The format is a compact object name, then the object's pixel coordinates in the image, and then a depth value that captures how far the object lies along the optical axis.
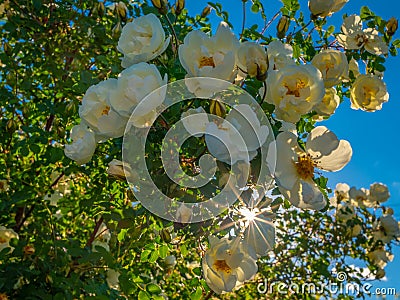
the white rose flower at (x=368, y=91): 1.00
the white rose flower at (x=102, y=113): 0.75
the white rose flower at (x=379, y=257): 2.76
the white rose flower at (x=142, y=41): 0.79
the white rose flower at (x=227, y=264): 0.76
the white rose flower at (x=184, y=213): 0.84
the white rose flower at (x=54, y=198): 2.06
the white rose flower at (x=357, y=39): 1.09
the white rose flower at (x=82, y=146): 0.83
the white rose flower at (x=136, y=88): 0.71
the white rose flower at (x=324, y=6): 0.93
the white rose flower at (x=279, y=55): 0.81
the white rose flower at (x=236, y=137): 0.68
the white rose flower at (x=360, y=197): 2.91
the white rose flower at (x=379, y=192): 2.86
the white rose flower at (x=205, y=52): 0.72
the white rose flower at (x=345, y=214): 2.74
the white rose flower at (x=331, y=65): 0.82
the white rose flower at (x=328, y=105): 0.85
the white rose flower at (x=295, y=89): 0.73
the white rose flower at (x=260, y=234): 0.77
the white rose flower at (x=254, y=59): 0.73
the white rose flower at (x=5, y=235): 1.52
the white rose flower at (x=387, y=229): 2.84
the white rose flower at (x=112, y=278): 1.64
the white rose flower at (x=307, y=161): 0.72
